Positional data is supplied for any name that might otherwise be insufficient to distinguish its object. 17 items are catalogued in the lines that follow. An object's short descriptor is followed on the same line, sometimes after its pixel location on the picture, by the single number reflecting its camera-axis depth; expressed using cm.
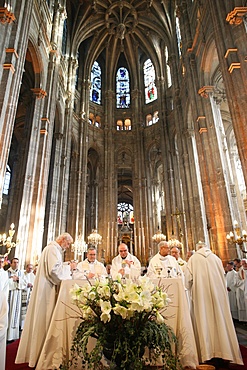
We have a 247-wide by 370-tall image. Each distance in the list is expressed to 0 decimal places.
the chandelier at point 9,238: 766
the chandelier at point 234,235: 1003
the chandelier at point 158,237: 1758
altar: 332
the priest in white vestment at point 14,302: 642
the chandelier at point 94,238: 1856
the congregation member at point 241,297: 786
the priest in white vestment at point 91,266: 455
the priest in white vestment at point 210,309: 370
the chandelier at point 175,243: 1420
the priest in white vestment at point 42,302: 364
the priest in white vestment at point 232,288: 851
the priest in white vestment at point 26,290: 834
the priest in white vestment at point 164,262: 449
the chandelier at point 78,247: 1727
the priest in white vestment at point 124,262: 403
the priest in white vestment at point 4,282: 353
